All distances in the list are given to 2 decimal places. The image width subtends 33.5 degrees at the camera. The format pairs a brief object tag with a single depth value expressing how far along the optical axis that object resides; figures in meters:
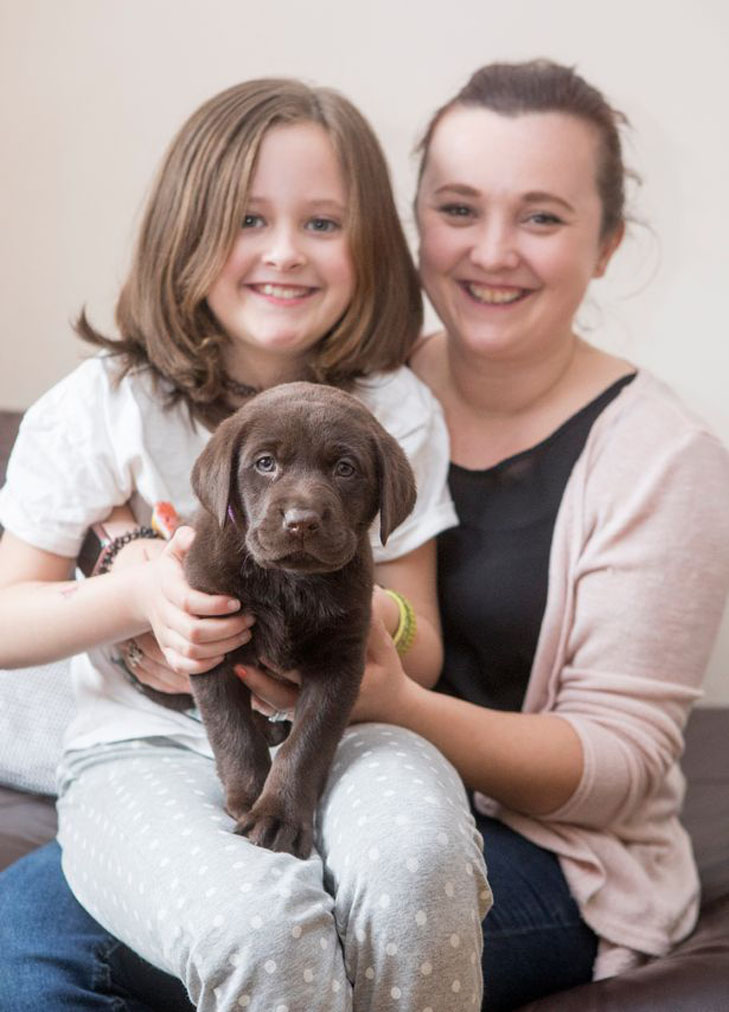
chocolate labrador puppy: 1.22
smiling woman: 1.68
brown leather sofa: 1.53
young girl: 1.20
